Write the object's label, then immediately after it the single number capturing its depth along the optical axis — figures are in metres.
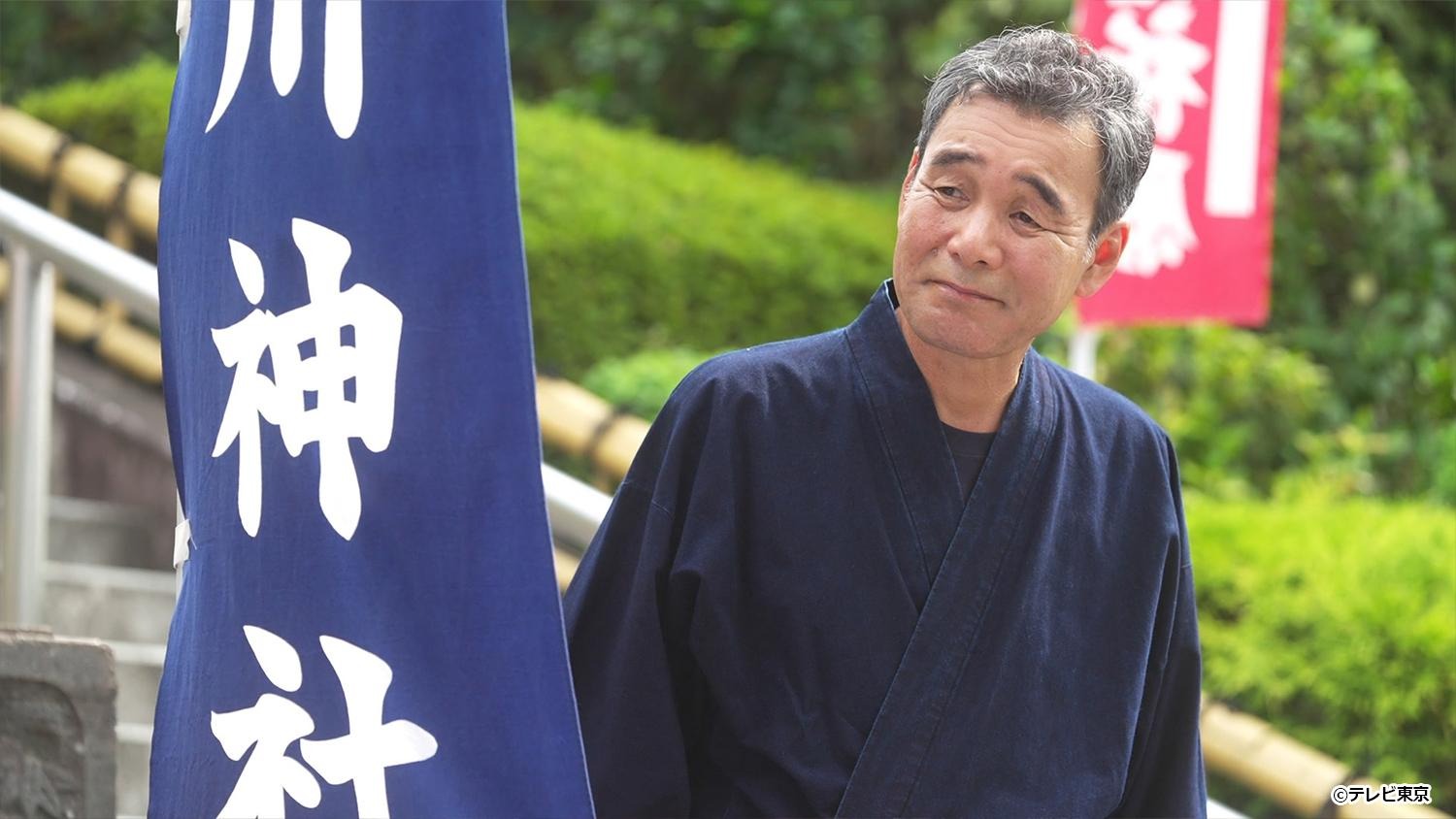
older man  4.06
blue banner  3.44
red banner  9.15
